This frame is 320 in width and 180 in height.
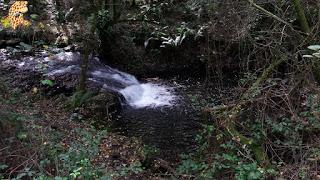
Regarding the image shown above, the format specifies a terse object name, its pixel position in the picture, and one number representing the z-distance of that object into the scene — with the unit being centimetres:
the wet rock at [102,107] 689
